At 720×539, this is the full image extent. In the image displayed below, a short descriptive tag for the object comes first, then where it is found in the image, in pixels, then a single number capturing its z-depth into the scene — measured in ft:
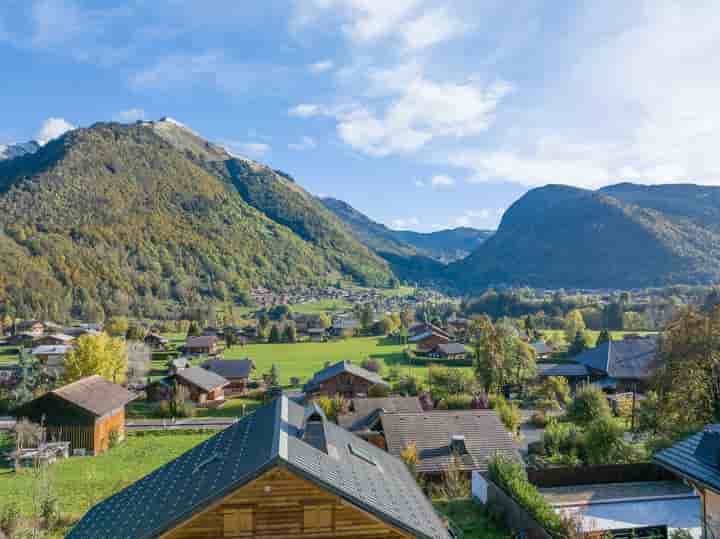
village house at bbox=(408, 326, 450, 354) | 300.20
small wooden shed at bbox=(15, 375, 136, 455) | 113.39
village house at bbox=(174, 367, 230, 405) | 173.47
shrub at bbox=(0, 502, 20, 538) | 57.30
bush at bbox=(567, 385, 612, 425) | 109.60
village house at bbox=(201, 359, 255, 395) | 196.65
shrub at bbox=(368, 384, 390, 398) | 168.67
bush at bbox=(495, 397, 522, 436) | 117.29
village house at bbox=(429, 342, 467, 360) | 276.00
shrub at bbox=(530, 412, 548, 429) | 133.98
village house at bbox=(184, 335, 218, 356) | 286.05
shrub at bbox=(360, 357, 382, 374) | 214.28
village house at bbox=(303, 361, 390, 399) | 171.32
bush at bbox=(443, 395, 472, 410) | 138.38
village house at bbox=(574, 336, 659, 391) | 184.42
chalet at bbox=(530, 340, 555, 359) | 266.36
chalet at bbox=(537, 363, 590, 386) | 199.00
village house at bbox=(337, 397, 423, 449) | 94.73
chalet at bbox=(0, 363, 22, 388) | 175.32
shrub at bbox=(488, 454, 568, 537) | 47.26
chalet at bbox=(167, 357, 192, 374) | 210.18
